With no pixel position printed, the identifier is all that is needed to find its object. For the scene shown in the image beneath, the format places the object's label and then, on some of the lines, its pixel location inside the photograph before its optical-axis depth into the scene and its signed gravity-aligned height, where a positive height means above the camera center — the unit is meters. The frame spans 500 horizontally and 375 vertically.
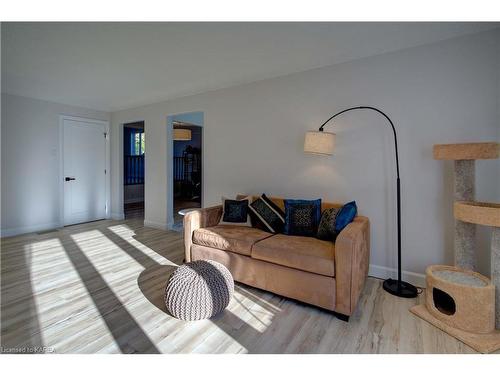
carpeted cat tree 1.75 -0.71
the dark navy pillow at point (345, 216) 2.42 -0.29
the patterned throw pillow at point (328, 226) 2.48 -0.40
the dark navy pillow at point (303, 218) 2.72 -0.34
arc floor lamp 2.43 +0.41
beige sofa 2.00 -0.67
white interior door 5.17 +0.34
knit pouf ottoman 1.96 -0.84
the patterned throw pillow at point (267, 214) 2.92 -0.33
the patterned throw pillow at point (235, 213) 3.17 -0.34
